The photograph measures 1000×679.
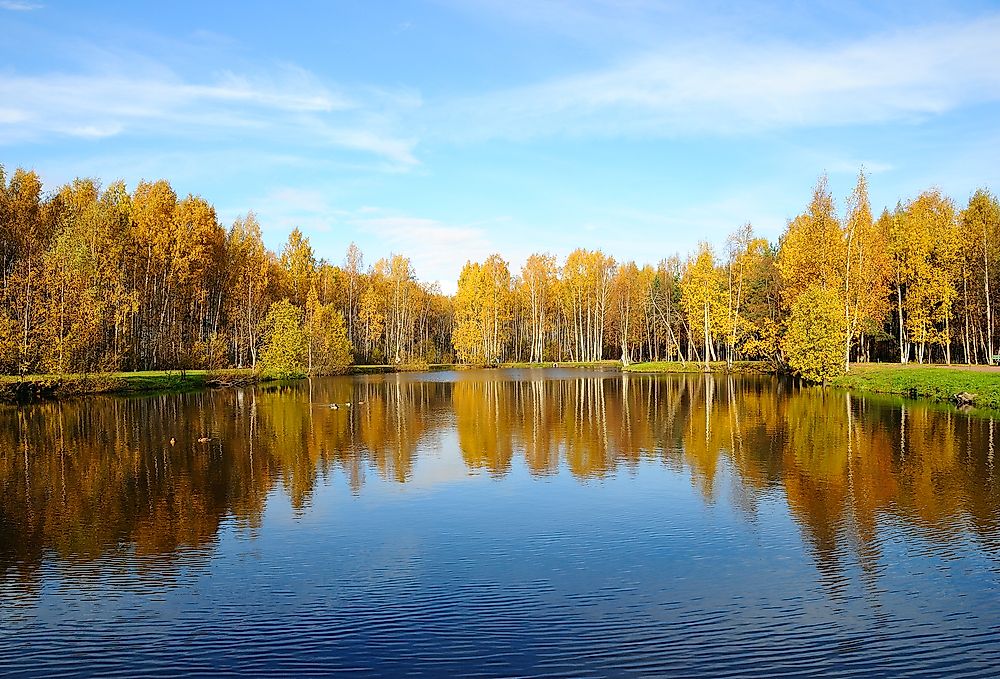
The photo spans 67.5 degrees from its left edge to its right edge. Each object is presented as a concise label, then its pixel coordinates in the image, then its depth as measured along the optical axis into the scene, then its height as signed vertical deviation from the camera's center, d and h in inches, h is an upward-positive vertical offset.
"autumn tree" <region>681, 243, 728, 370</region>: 2480.3 +142.1
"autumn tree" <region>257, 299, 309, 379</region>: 2183.8 +43.6
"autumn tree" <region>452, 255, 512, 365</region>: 3307.1 +162.4
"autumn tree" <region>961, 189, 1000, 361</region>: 1916.8 +257.0
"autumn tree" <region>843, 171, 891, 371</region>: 1847.9 +179.3
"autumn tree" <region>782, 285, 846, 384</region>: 1770.4 +11.1
